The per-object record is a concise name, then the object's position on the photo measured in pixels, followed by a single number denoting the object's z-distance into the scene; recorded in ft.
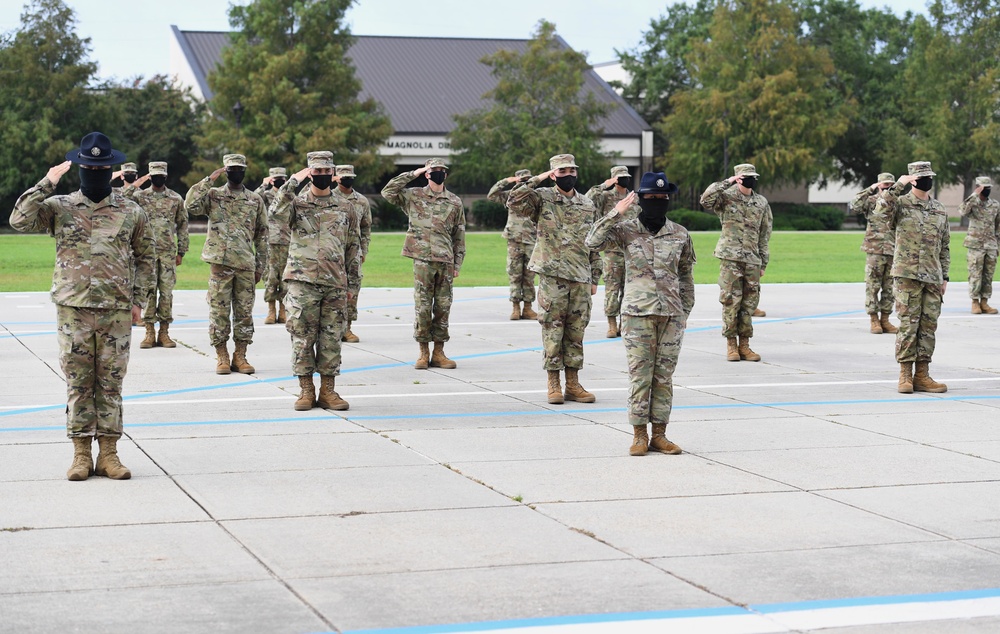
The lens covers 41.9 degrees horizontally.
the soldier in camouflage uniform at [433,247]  45.73
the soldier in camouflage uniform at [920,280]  41.75
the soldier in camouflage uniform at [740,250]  49.37
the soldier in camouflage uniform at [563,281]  39.52
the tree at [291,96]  179.63
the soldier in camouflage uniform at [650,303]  30.94
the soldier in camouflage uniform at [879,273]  60.39
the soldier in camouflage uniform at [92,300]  27.68
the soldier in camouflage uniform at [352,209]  47.09
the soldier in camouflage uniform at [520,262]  63.82
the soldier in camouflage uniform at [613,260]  56.75
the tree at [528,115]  195.83
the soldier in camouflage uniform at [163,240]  51.85
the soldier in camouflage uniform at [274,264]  60.59
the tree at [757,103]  210.59
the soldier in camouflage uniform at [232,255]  44.80
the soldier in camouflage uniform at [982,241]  69.46
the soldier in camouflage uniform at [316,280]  37.29
